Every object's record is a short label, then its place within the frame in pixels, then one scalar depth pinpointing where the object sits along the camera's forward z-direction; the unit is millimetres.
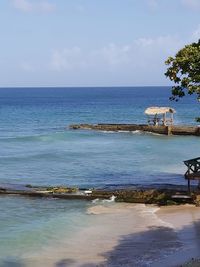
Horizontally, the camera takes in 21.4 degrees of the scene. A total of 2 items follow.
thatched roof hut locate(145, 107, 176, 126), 66438
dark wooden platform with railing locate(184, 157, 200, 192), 28656
